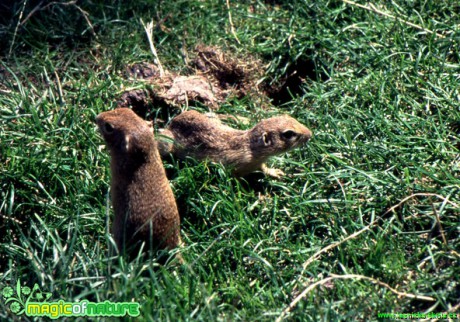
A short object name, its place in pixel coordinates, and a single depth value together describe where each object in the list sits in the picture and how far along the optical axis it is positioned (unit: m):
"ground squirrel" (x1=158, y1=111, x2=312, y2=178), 11.20
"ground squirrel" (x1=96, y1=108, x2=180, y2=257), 9.24
